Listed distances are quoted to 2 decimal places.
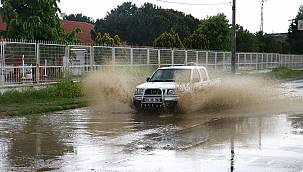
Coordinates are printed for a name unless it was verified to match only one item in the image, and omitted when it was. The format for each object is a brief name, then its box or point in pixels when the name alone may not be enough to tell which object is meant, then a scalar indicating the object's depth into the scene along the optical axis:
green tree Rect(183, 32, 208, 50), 54.44
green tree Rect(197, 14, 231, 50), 57.94
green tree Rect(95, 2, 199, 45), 84.19
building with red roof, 69.66
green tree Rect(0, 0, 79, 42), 31.77
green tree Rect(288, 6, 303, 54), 87.75
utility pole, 34.09
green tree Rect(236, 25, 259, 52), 72.38
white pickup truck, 17.91
